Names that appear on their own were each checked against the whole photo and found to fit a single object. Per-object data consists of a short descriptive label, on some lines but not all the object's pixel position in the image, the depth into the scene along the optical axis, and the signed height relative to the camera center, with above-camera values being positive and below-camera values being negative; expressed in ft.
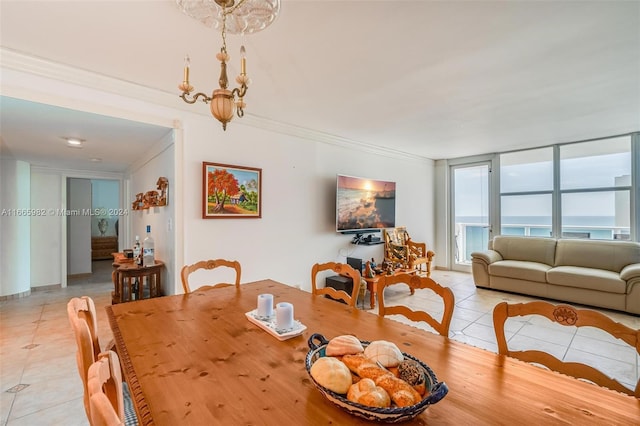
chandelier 4.70 +3.52
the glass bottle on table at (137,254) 11.55 -1.73
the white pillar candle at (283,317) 4.22 -1.53
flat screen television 14.53 +0.54
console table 10.28 -2.48
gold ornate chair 16.39 -2.24
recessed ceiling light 11.21 +2.99
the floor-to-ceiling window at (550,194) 14.57 +1.14
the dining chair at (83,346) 2.76 -1.29
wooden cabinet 26.66 -3.07
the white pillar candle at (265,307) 4.74 -1.57
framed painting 10.18 +0.88
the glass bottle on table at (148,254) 11.01 -1.53
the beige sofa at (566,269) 11.99 -2.72
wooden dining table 2.47 -1.76
